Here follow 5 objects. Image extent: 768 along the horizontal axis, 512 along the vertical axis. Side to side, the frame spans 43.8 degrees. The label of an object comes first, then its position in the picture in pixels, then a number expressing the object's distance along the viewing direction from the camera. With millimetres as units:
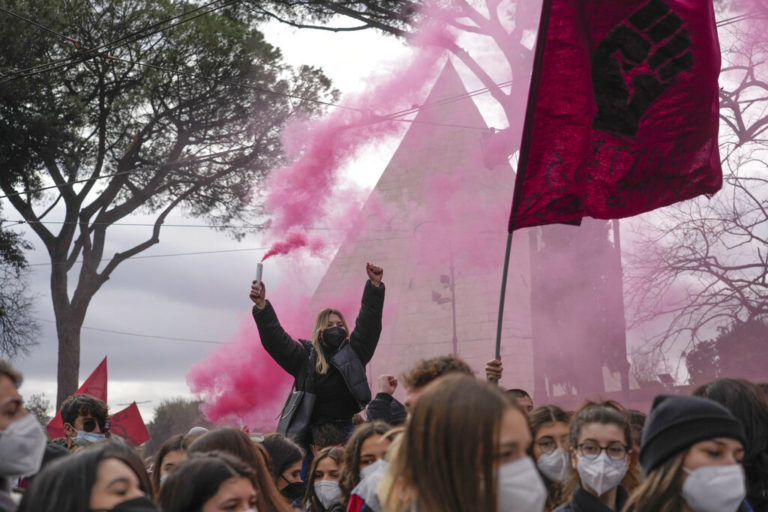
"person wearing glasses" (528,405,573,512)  4090
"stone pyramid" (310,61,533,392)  20203
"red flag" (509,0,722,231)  5645
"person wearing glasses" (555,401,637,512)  3486
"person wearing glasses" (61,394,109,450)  5332
